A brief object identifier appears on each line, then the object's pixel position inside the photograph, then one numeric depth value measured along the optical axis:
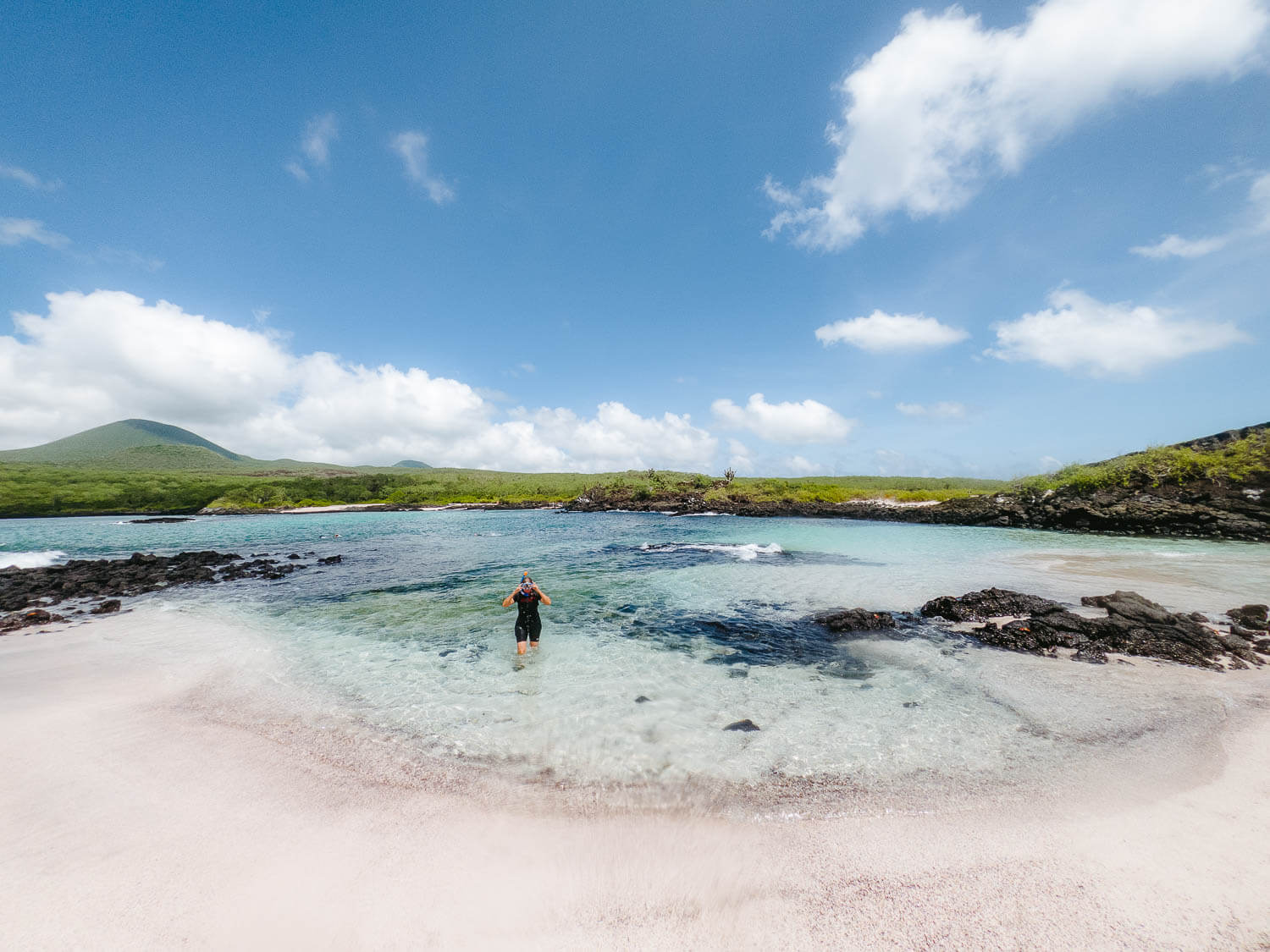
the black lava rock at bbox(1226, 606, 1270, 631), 12.01
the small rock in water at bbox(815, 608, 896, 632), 13.19
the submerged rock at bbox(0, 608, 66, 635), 14.80
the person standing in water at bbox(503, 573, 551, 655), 11.80
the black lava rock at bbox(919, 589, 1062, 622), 13.68
